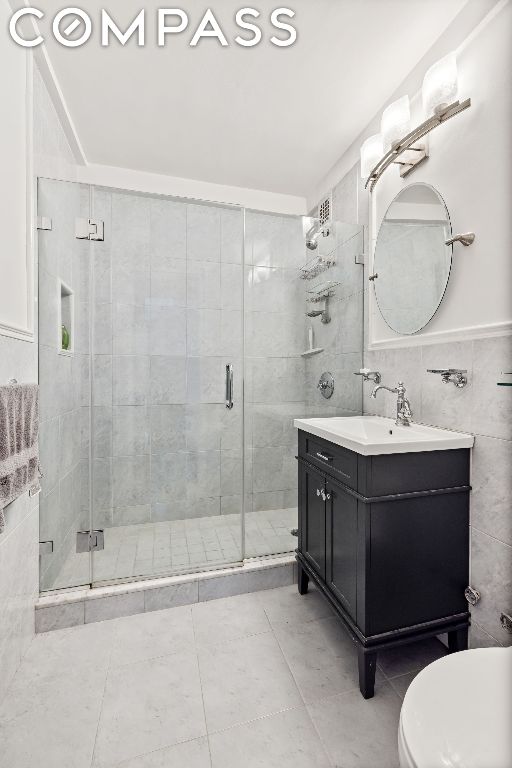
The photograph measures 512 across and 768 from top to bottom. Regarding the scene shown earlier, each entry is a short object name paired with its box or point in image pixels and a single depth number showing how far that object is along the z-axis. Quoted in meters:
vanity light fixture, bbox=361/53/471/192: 1.33
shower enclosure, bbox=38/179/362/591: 1.85
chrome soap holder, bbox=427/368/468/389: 1.33
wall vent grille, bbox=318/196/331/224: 2.52
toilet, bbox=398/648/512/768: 0.60
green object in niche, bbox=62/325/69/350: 1.87
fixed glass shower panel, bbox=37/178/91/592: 1.65
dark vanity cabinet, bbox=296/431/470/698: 1.21
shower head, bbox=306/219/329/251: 2.21
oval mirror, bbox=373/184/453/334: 1.47
